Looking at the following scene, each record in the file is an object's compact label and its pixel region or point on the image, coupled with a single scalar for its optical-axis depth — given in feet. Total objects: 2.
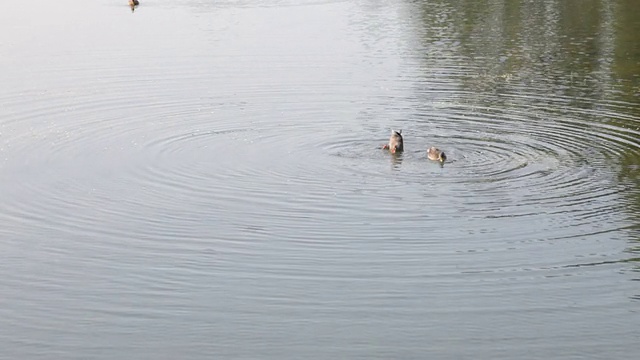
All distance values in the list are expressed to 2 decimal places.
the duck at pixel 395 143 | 63.41
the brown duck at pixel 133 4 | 129.90
